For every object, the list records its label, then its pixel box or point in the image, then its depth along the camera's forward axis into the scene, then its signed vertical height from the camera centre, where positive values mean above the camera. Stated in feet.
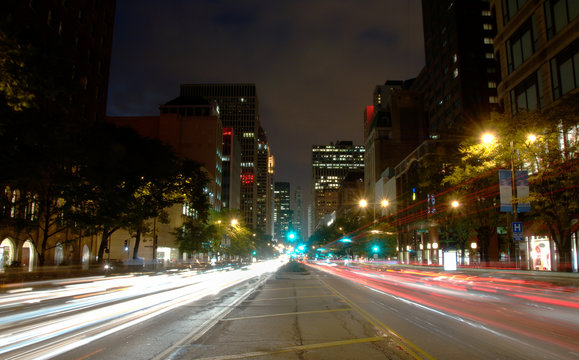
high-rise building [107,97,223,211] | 393.70 +96.95
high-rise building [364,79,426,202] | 433.89 +111.02
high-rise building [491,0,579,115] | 111.34 +53.14
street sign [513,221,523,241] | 83.87 +2.43
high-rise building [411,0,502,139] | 341.41 +142.11
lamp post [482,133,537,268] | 88.58 +14.48
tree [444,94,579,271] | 87.56 +18.10
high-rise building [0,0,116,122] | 142.51 +75.11
